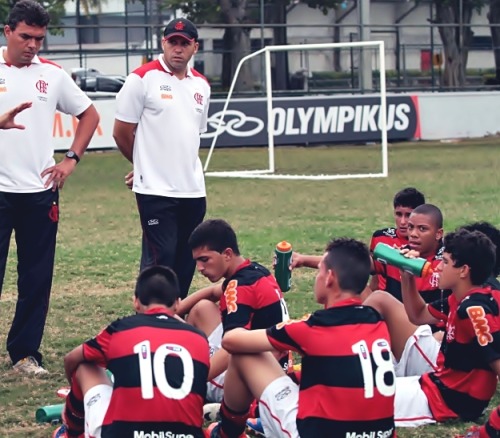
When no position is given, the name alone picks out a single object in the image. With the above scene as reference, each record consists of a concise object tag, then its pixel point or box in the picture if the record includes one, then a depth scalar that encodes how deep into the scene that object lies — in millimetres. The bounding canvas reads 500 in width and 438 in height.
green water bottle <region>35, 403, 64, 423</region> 11367
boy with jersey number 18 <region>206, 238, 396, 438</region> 9047
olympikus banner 48906
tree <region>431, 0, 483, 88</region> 60687
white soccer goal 35187
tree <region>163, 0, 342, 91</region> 55500
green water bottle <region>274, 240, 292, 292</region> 12680
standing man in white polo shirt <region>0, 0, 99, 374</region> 13062
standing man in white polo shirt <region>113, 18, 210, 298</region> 14016
